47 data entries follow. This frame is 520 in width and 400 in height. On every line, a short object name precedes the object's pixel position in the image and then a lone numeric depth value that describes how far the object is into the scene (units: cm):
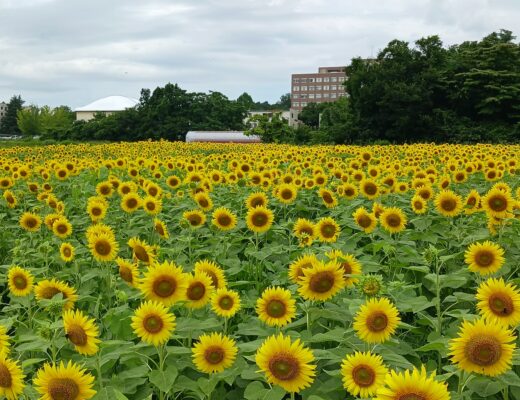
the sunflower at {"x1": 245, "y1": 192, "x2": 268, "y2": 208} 480
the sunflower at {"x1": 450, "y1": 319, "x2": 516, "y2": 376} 184
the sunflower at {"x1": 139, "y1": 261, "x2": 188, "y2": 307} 249
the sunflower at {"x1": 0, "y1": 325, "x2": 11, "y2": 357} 213
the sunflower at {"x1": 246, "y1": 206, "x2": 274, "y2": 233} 420
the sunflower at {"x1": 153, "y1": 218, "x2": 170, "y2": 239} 402
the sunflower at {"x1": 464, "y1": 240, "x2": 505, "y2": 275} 294
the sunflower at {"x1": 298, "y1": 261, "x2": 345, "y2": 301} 254
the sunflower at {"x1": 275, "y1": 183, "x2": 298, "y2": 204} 543
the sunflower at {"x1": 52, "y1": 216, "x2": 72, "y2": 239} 442
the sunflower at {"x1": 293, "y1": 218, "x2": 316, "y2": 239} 399
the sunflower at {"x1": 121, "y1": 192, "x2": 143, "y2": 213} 514
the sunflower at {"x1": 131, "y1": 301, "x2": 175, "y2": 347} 225
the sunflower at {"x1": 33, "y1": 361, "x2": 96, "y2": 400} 188
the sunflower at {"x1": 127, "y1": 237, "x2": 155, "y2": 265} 304
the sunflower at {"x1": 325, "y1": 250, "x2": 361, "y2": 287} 279
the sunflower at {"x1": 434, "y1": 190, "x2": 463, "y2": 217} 443
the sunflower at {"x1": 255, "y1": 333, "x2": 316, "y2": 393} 200
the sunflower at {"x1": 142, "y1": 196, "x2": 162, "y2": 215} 497
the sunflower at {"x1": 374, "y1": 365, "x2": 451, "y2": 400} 156
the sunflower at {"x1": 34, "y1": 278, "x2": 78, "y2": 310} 286
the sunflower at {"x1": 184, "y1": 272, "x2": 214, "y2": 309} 256
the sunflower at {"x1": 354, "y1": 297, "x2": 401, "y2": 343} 221
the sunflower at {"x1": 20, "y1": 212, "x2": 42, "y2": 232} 481
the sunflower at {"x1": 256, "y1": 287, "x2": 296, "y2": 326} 246
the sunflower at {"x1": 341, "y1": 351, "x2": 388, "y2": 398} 192
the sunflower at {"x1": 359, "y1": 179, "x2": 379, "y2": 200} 538
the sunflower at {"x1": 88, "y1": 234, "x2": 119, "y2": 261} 347
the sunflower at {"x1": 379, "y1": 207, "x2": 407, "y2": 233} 409
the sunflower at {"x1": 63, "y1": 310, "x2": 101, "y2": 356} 217
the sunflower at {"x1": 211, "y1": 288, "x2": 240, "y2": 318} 257
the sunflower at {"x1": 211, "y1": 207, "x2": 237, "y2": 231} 435
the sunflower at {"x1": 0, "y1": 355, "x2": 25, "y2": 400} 193
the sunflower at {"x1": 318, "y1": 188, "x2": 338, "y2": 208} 514
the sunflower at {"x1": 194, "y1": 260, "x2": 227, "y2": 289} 280
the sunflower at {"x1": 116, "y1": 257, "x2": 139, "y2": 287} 289
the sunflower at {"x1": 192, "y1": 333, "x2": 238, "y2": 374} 225
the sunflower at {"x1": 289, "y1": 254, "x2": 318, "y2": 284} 283
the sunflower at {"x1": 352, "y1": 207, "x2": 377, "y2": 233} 404
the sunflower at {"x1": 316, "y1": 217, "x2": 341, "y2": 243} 382
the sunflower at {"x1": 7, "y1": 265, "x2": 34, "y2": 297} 311
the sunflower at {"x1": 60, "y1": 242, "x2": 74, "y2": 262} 382
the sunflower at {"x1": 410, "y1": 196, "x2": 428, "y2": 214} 460
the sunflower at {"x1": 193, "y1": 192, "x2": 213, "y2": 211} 498
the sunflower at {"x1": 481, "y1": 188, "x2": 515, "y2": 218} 383
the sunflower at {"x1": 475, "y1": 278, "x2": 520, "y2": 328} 216
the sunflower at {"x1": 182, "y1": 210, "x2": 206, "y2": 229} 436
